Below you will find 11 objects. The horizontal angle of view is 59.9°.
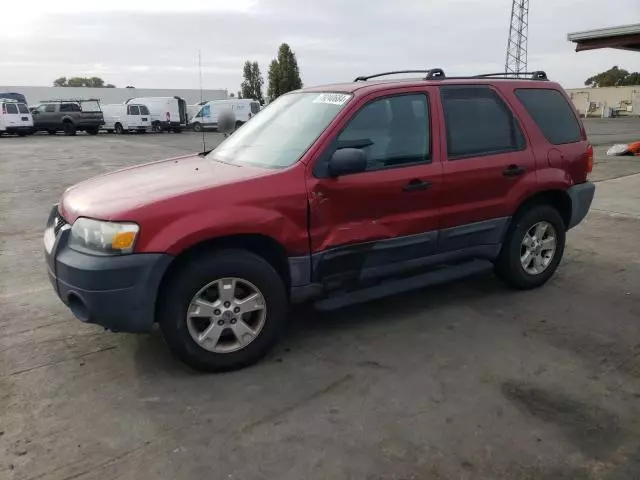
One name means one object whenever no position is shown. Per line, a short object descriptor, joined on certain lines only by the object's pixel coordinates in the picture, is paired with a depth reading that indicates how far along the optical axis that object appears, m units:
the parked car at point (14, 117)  29.75
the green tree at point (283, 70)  55.62
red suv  3.27
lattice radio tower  67.06
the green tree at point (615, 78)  73.71
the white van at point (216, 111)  33.31
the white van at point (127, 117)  33.69
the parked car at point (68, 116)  32.06
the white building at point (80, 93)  55.84
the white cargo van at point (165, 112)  35.03
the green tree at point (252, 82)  62.12
